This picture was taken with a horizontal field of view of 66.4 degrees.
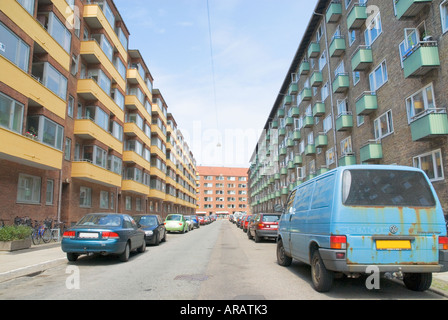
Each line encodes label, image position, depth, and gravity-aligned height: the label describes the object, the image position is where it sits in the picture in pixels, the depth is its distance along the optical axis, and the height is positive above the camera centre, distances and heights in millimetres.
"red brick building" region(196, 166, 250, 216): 118938 +7581
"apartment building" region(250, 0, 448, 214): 14336 +7199
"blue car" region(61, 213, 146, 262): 9273 -573
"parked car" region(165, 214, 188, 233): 26266 -665
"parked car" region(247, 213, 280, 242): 16891 -644
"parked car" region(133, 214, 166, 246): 15172 -563
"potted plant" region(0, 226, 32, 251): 11828 -738
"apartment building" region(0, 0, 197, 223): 15055 +6216
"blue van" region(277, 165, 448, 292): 5500 -241
